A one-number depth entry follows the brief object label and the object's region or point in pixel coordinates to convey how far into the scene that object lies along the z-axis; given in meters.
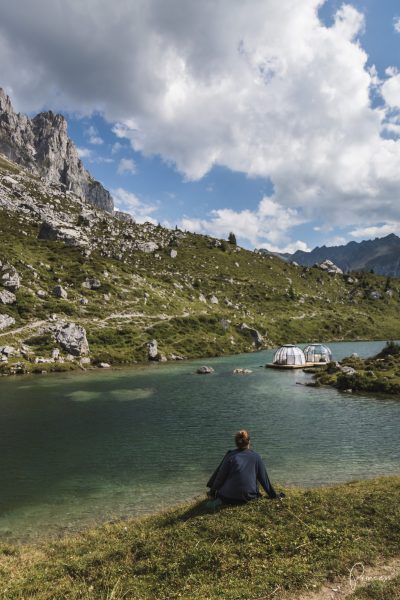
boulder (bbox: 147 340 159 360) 121.75
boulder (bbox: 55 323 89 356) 110.44
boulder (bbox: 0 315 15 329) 110.21
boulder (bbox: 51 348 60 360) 104.65
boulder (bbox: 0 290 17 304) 120.50
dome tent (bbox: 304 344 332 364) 115.44
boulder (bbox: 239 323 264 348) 161.50
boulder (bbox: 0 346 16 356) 98.69
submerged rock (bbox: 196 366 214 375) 95.94
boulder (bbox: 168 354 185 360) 125.94
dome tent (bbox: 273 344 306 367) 109.81
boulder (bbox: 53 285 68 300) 139.15
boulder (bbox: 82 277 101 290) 154.50
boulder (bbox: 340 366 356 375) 78.09
